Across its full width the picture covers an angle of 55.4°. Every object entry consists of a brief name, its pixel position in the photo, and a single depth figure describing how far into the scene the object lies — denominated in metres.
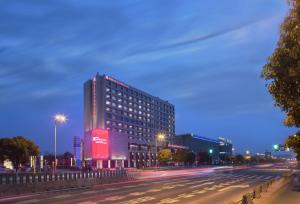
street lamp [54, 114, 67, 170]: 38.20
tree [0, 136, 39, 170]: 57.74
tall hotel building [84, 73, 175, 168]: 81.45
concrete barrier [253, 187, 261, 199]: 17.67
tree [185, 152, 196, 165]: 113.08
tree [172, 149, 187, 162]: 106.57
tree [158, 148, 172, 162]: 97.30
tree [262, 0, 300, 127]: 6.35
